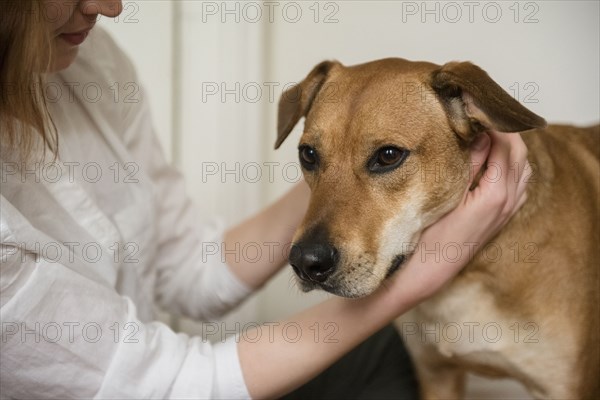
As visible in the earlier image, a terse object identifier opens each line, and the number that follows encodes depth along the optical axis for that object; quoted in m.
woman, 1.22
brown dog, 1.17
